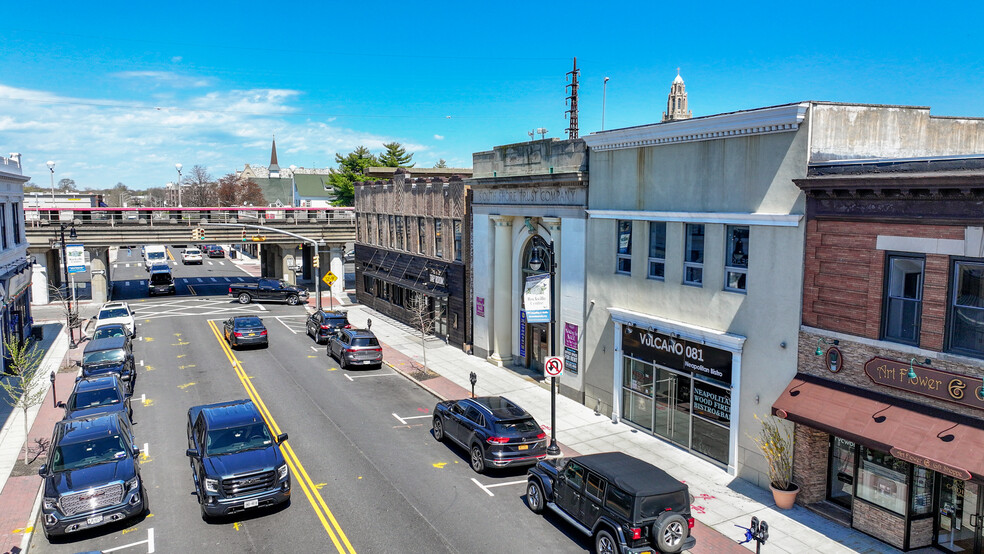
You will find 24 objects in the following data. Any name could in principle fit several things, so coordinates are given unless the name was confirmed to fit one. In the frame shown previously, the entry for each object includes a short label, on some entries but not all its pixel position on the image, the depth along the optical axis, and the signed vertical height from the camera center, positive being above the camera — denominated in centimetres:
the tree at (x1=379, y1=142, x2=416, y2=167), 8475 +645
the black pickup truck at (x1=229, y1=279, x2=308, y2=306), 5059 -666
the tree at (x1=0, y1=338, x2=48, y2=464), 2006 -612
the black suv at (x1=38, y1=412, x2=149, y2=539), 1372 -599
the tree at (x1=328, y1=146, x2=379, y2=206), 8669 +457
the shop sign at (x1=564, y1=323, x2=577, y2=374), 2434 -530
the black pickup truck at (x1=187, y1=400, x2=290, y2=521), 1452 -592
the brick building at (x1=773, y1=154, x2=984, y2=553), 1278 -315
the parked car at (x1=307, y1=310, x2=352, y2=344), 3506 -643
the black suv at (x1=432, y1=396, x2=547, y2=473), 1758 -628
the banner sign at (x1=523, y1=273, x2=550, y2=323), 2120 -311
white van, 7116 -553
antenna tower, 3772 +586
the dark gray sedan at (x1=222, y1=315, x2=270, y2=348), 3319 -644
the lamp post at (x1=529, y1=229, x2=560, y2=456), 1867 -356
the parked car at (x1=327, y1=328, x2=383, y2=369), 2959 -651
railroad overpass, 4828 -202
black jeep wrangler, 1247 -595
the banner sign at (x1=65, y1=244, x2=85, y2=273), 4453 -344
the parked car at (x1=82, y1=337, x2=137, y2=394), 2497 -599
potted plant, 1570 -623
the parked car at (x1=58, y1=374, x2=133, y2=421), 1960 -595
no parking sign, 1967 -485
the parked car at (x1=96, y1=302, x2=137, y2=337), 3570 -615
